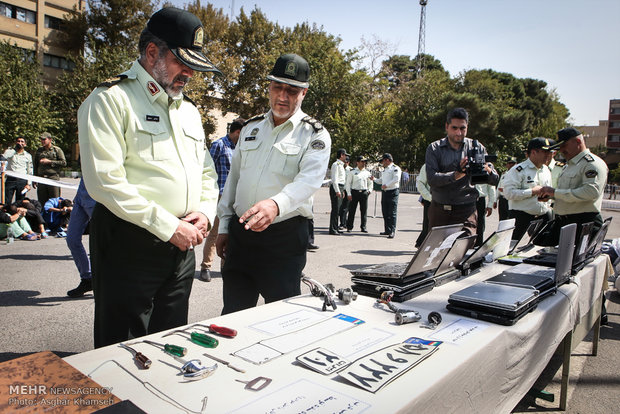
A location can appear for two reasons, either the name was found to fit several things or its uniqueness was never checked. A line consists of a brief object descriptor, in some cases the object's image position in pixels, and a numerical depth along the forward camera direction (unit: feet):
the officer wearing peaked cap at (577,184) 14.74
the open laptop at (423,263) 7.06
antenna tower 126.93
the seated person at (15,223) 25.57
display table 3.87
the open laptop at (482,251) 9.16
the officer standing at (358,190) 36.78
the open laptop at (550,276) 7.70
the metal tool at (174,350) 4.65
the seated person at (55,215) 28.99
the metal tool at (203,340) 4.98
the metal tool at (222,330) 5.26
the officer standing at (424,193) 27.61
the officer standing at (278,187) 8.29
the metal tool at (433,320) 5.95
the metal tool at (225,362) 4.41
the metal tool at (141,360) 4.34
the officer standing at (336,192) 34.04
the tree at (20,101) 86.58
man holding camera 14.02
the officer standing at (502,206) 34.33
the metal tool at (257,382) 4.03
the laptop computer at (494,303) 6.08
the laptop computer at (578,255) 9.56
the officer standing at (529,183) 19.07
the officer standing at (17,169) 33.91
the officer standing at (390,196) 33.94
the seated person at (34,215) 27.63
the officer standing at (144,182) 6.06
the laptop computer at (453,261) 8.20
